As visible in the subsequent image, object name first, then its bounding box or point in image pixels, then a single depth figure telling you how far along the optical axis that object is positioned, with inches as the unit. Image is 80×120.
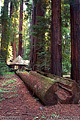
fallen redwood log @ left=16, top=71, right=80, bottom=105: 150.6
